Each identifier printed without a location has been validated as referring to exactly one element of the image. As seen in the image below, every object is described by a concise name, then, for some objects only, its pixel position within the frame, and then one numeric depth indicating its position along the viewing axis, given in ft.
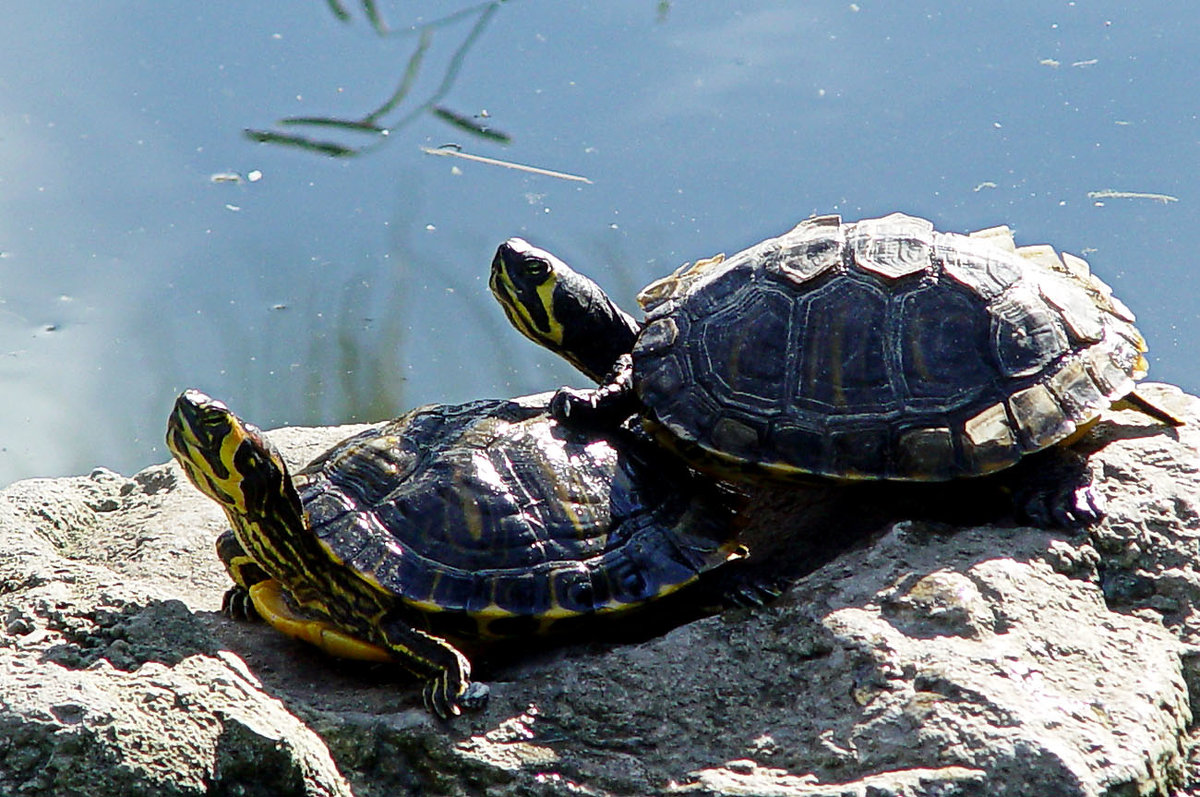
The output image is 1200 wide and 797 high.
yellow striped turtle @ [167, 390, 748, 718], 21.77
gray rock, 18.08
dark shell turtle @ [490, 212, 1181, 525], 24.06
